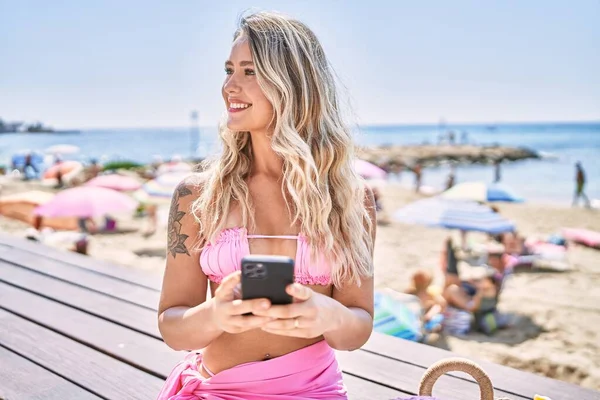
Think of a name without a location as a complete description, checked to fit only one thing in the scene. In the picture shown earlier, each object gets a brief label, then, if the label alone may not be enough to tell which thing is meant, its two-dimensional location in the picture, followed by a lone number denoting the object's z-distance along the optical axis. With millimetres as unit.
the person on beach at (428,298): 5742
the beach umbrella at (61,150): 28170
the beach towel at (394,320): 4301
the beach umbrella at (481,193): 7680
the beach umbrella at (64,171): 17662
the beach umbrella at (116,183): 11188
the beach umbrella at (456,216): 6664
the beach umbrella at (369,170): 9812
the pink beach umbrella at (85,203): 8195
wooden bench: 2244
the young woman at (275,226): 1707
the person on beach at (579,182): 19453
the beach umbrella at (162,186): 10992
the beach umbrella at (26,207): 10133
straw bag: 1686
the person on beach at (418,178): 21444
